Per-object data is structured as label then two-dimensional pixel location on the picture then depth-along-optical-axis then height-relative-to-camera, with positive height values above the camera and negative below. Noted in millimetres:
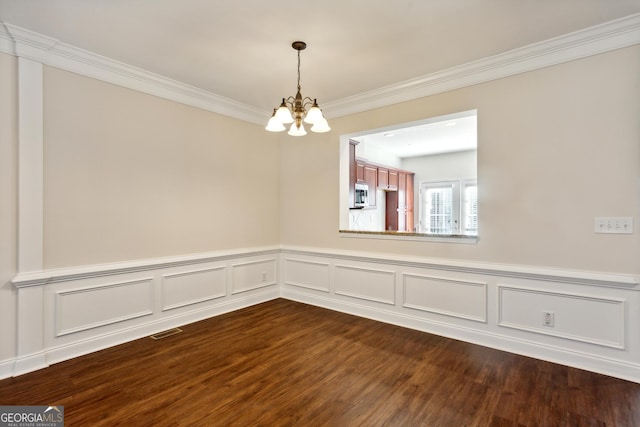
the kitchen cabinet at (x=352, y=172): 4820 +626
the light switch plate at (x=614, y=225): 2553 -89
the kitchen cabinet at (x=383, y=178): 6501 +738
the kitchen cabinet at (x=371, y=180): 5980 +642
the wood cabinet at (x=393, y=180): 6980 +746
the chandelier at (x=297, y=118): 2518 +763
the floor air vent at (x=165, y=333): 3377 -1324
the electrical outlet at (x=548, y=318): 2854 -944
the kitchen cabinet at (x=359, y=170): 5614 +769
